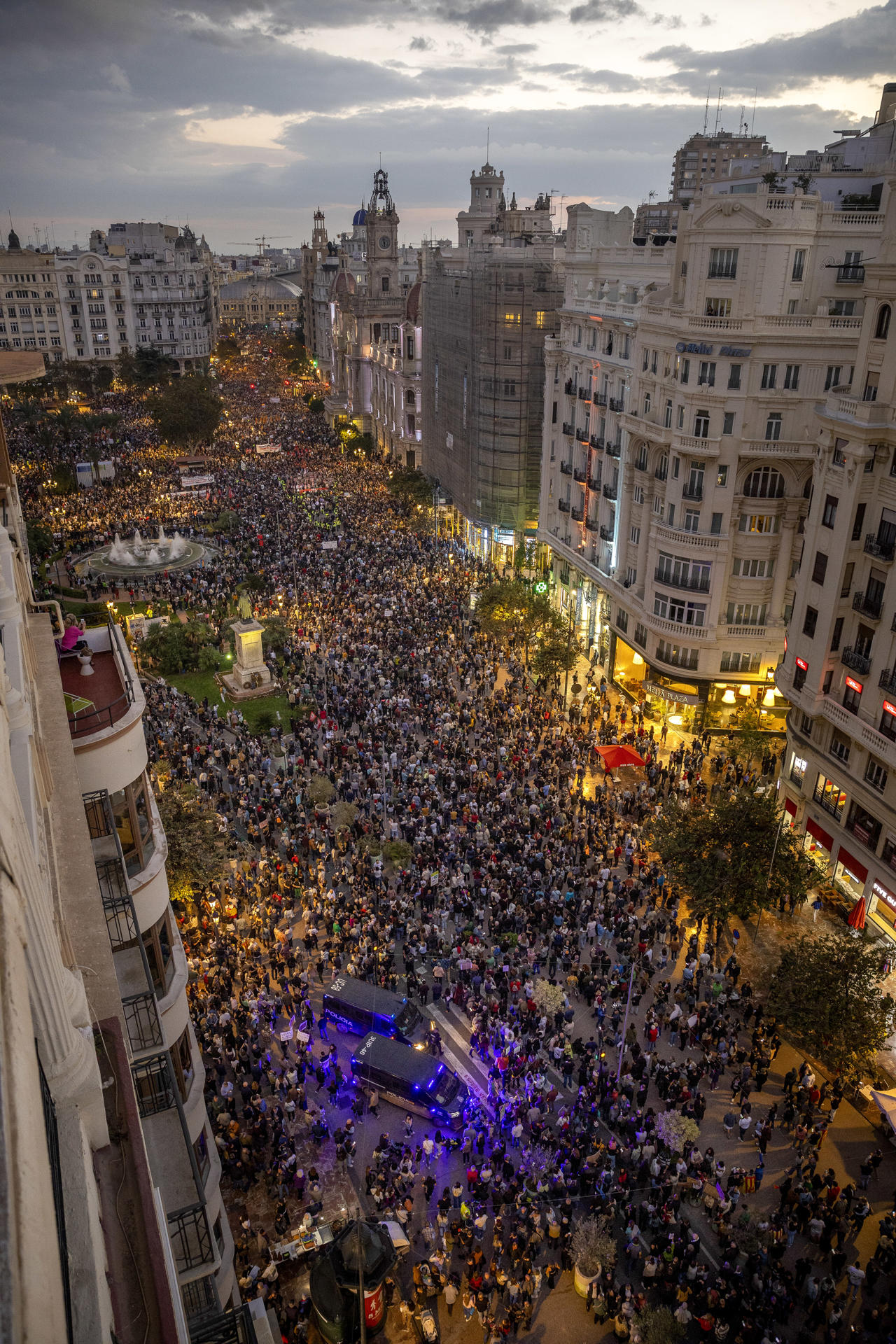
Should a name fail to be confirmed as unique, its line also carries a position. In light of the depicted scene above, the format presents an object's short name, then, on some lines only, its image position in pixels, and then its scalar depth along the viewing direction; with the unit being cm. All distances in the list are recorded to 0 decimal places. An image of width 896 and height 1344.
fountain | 6162
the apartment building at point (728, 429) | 3491
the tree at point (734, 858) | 2600
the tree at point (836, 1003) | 2088
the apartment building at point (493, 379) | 5591
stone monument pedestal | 4525
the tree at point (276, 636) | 4778
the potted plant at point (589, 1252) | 1745
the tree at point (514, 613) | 4641
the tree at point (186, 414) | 9106
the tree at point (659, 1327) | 1595
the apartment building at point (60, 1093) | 377
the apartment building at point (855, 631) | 2711
